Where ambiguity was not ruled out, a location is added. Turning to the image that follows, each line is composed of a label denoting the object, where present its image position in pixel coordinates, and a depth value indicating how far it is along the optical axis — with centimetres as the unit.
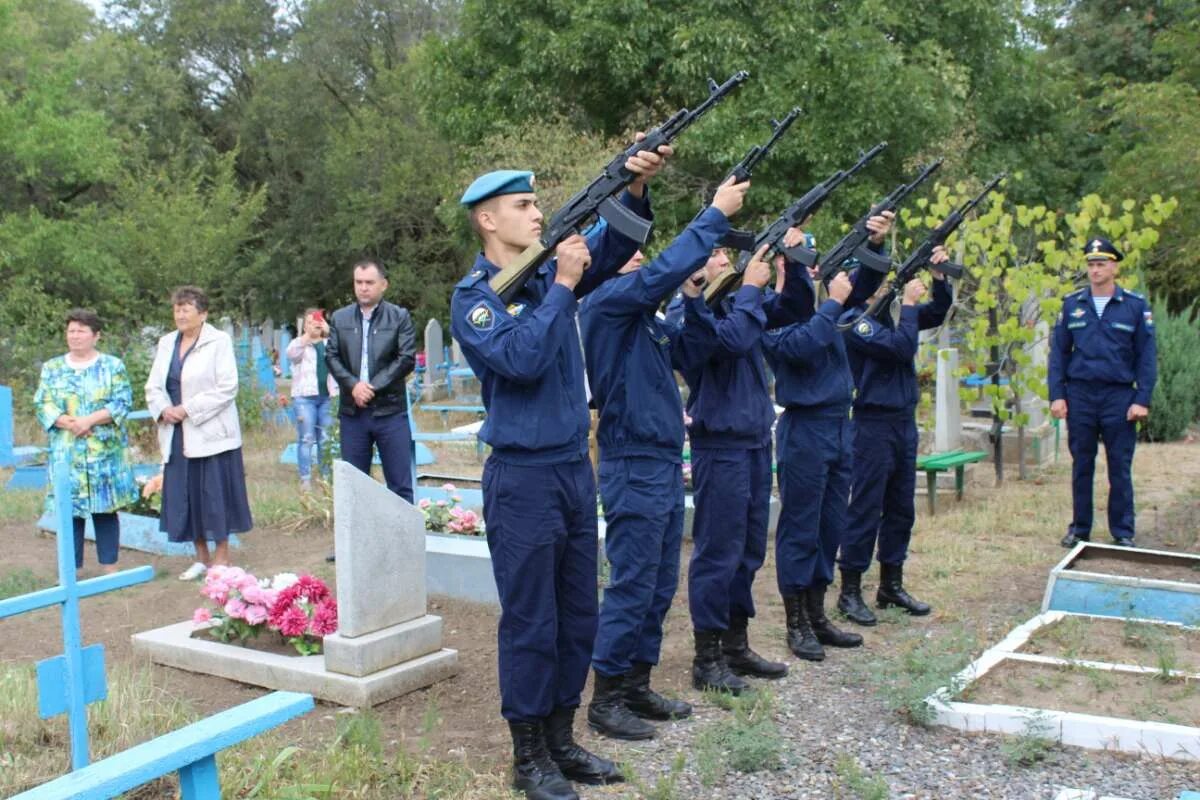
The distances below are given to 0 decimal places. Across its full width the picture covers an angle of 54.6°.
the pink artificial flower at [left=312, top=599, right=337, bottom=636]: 539
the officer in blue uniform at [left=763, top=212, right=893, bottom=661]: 558
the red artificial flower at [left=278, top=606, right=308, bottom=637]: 546
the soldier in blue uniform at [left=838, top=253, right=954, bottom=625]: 627
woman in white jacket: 722
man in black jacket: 766
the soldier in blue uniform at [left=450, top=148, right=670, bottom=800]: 389
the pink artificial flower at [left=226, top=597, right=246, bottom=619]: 559
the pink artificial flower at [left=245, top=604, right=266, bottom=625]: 556
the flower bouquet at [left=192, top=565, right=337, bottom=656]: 546
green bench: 932
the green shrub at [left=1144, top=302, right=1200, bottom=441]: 1423
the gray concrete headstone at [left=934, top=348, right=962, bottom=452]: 1151
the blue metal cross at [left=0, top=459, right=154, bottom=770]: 362
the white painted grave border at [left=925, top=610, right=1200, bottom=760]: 426
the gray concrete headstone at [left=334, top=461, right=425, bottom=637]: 511
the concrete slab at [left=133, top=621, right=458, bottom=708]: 507
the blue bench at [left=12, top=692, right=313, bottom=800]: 236
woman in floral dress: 738
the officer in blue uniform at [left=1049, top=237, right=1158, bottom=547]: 781
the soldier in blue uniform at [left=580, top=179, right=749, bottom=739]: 463
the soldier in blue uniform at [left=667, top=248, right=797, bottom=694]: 499
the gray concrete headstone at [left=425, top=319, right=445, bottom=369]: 2144
